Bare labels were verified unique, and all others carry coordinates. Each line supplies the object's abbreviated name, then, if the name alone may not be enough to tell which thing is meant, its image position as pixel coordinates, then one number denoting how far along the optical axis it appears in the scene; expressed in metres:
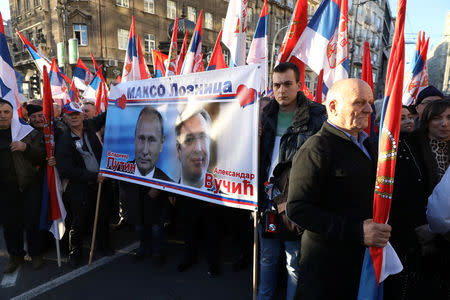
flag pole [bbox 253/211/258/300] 2.30
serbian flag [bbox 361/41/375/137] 2.25
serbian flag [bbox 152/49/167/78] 6.25
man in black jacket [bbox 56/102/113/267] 3.33
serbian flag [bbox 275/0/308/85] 3.22
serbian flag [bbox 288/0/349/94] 3.23
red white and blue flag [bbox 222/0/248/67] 4.00
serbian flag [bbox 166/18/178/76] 5.56
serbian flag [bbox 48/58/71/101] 6.46
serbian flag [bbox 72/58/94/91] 7.84
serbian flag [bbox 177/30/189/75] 5.42
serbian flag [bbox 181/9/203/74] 4.54
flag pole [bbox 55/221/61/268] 3.39
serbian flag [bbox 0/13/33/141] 3.18
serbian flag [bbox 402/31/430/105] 4.34
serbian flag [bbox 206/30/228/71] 4.20
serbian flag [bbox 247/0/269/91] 4.32
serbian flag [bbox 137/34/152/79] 4.49
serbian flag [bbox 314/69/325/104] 3.82
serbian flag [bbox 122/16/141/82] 4.45
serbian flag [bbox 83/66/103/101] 7.27
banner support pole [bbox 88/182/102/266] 3.36
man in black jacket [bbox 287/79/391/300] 1.45
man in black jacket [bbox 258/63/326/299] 2.25
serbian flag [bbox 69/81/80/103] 7.31
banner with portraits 2.35
